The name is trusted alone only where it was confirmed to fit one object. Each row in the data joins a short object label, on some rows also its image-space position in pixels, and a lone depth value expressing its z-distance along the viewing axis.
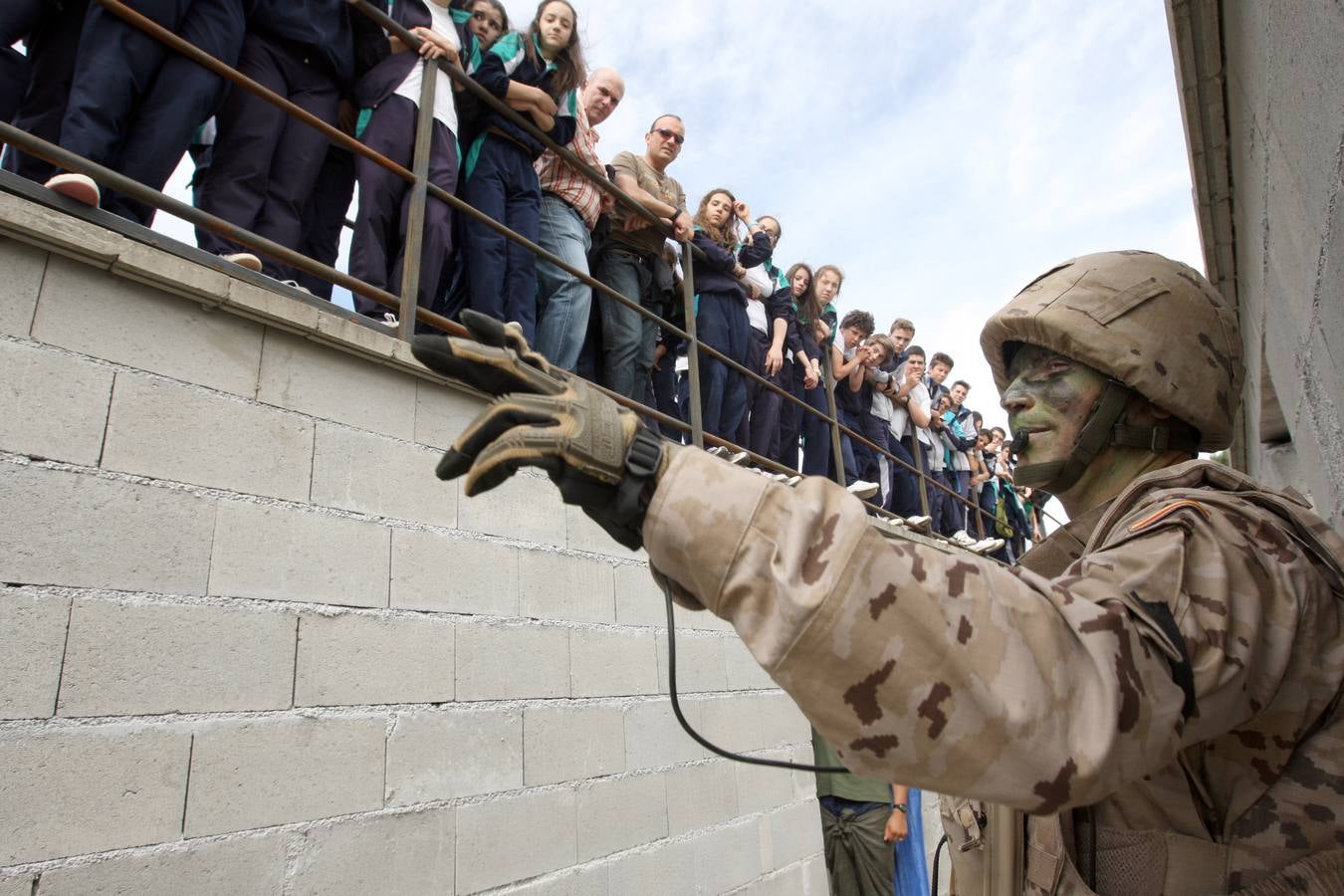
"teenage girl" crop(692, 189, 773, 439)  4.53
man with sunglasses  3.85
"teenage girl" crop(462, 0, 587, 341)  3.09
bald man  3.46
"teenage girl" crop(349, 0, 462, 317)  2.77
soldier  0.76
